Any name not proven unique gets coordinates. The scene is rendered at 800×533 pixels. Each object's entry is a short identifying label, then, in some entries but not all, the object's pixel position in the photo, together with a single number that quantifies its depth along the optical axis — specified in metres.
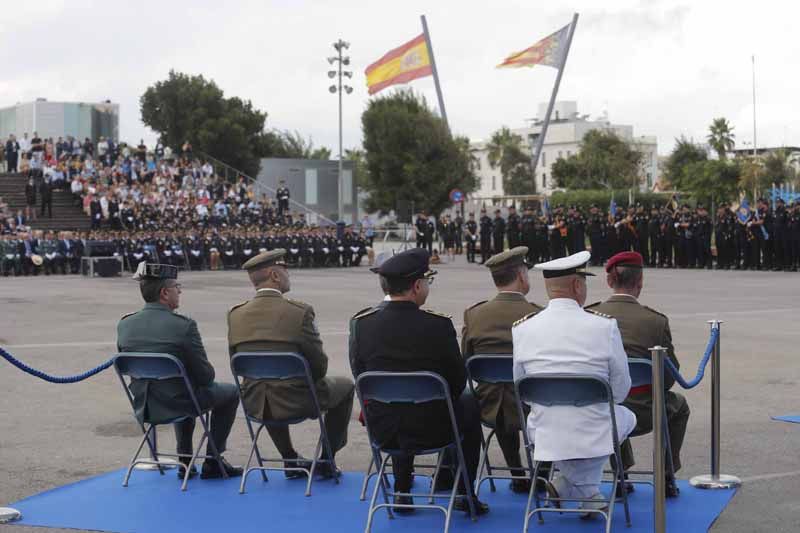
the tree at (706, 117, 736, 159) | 118.38
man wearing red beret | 6.86
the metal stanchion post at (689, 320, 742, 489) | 7.37
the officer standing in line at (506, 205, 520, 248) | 39.50
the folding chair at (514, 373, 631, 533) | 5.94
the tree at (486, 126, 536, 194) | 114.81
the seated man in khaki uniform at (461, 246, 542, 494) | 6.98
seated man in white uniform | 6.04
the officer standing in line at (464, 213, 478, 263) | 41.00
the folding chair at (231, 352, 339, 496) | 7.25
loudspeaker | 42.95
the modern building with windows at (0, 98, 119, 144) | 58.34
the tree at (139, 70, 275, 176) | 73.38
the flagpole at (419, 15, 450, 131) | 51.56
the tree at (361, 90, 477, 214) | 71.62
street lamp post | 49.78
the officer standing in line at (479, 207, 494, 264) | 40.41
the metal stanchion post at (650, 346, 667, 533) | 5.69
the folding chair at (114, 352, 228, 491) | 7.39
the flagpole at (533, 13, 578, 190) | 50.06
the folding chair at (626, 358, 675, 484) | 6.70
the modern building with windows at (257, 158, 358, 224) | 67.75
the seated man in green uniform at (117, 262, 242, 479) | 7.56
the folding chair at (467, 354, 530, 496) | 6.79
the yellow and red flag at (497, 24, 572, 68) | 49.72
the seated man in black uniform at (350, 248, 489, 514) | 6.43
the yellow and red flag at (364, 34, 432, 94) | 51.62
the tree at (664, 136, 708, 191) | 106.38
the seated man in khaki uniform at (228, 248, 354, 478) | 7.40
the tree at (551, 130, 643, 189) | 104.06
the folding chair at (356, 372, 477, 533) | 6.30
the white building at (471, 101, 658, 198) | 147.62
